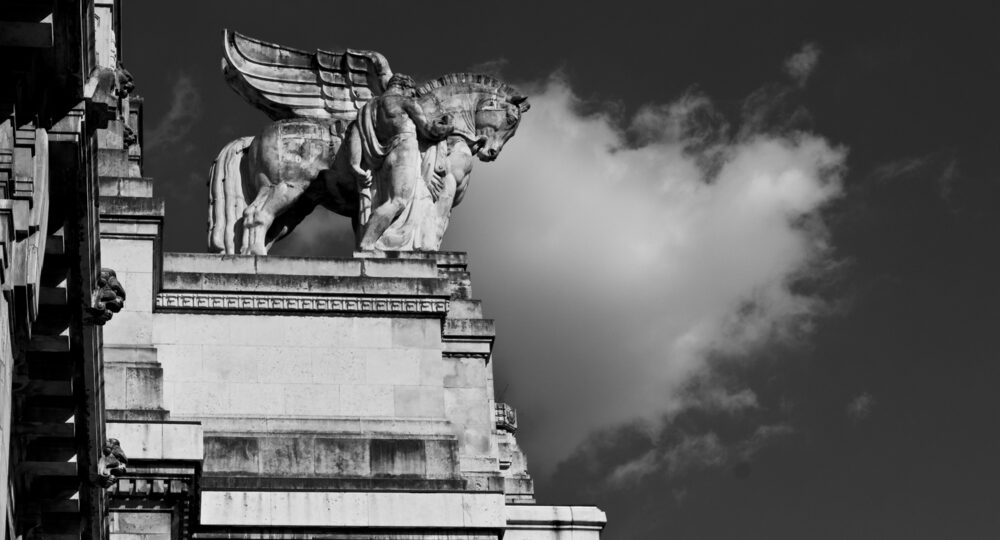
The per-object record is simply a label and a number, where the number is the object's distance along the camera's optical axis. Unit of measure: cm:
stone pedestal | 3525
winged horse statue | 4150
